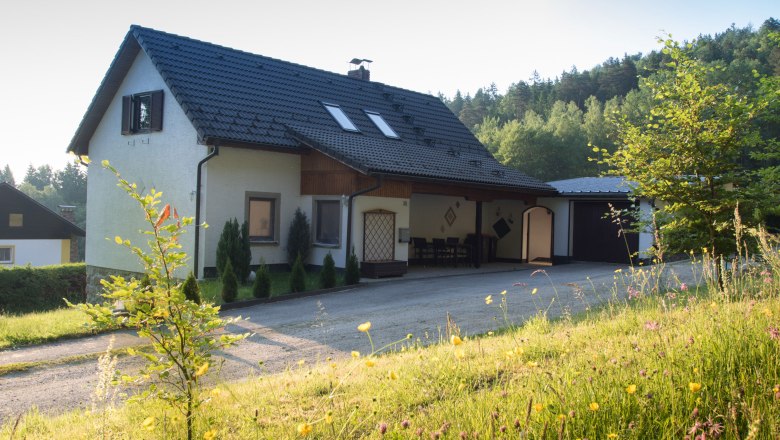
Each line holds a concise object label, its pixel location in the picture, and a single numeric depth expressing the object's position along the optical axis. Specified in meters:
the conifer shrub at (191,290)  11.06
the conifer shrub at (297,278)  14.34
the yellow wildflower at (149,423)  3.07
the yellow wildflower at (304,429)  2.80
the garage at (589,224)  21.34
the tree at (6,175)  113.81
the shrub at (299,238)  17.53
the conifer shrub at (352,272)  15.44
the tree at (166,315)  3.53
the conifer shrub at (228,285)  13.06
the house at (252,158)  16.41
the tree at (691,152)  9.54
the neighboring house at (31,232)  33.72
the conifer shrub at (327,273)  14.88
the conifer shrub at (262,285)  13.47
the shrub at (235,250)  15.65
